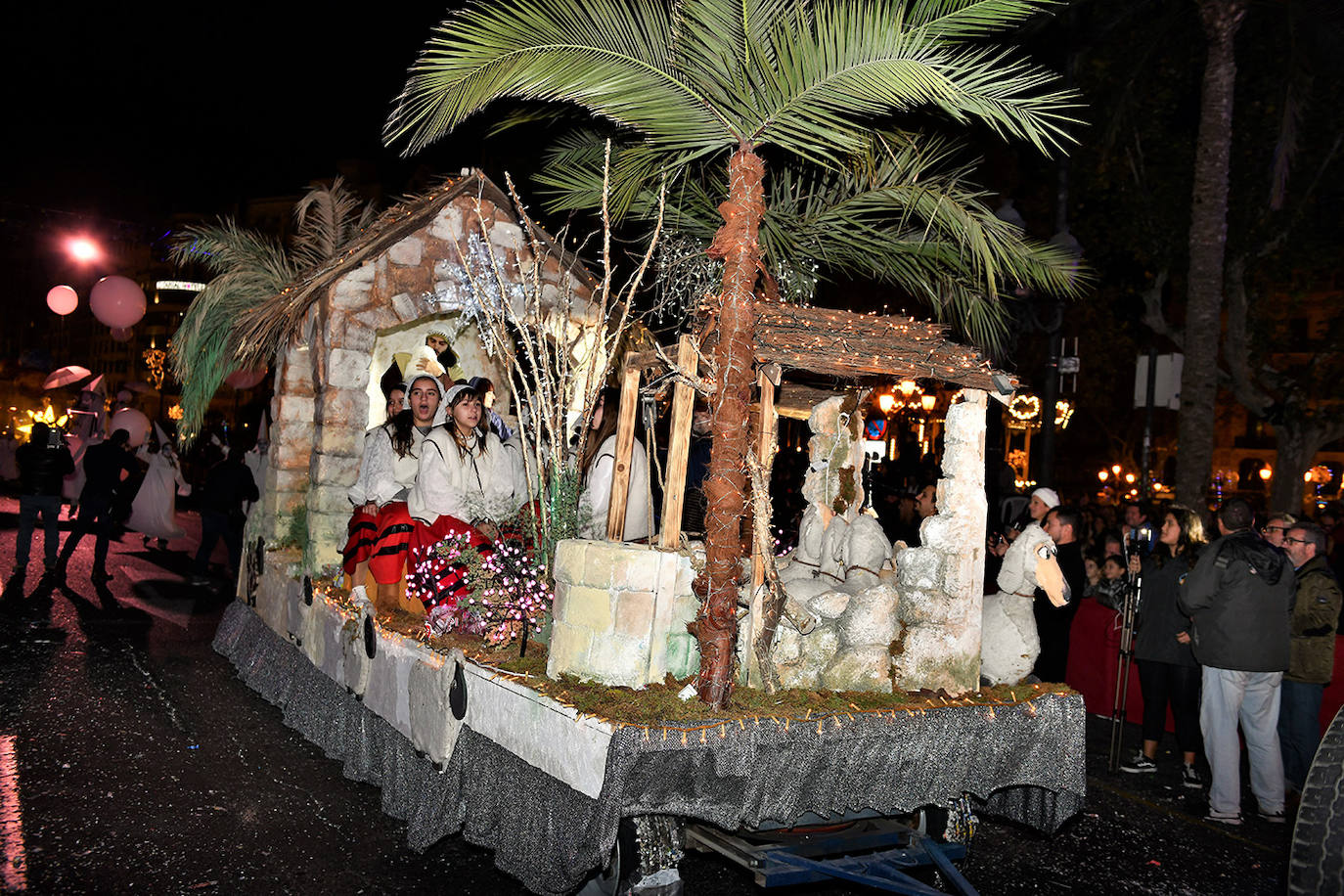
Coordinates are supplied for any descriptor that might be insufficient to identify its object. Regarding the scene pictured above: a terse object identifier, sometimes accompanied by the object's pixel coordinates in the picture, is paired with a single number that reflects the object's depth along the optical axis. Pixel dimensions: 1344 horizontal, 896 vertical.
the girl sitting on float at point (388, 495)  7.14
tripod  7.65
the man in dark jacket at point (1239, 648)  6.70
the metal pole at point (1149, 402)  12.54
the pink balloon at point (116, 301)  15.16
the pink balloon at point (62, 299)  17.83
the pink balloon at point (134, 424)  15.00
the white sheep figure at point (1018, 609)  5.94
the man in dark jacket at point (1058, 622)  8.57
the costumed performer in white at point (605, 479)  6.70
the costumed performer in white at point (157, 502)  15.67
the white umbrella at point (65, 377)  19.11
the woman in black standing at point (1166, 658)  7.72
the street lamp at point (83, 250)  19.58
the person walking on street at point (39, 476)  12.59
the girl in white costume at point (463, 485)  6.80
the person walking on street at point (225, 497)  12.86
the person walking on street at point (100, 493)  12.96
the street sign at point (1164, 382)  12.89
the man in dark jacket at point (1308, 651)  7.08
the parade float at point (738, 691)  4.64
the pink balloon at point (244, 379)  13.99
